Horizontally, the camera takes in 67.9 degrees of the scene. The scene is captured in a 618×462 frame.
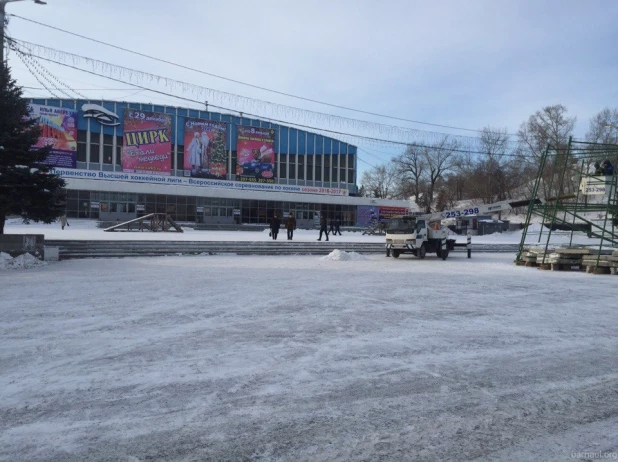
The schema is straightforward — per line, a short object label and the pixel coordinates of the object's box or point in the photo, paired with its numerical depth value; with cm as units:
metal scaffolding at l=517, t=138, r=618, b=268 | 1614
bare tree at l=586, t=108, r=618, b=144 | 5619
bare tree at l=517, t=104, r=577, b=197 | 6225
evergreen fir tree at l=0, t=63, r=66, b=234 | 1534
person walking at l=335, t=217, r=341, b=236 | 3791
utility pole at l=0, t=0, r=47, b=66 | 1445
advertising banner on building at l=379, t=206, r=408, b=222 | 5719
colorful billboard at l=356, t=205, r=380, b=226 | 5678
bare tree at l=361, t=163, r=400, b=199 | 8670
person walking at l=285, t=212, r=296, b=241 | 2705
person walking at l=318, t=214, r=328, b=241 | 2946
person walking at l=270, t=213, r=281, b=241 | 2729
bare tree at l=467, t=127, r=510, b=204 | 6669
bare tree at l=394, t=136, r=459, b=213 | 7660
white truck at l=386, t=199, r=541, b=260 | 2126
